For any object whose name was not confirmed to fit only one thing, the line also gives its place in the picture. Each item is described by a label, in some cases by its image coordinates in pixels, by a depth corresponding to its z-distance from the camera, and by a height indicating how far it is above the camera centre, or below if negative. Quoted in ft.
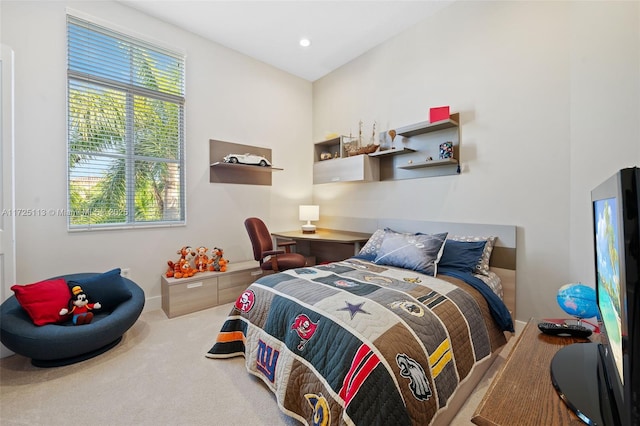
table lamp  13.89 -0.09
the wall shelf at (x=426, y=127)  9.38 +3.03
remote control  3.73 -1.66
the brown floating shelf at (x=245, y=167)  11.61 +2.09
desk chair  10.47 -1.60
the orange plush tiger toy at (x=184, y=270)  10.06 -2.14
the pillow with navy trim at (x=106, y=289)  7.72 -2.14
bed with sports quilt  4.02 -2.20
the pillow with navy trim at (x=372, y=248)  9.54 -1.30
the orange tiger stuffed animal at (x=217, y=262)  11.06 -2.00
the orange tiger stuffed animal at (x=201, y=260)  10.78 -1.85
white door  6.69 +0.91
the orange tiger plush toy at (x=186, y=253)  10.50 -1.52
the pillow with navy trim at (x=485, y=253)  8.05 -1.31
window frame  8.82 +3.55
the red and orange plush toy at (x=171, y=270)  10.16 -2.12
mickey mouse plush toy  6.95 -2.47
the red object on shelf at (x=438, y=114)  9.37 +3.37
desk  11.57 -1.51
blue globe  4.31 -1.46
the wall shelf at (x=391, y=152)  10.57 +2.39
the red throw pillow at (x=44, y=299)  6.55 -2.10
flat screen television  1.63 -0.88
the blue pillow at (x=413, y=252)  7.73 -1.20
